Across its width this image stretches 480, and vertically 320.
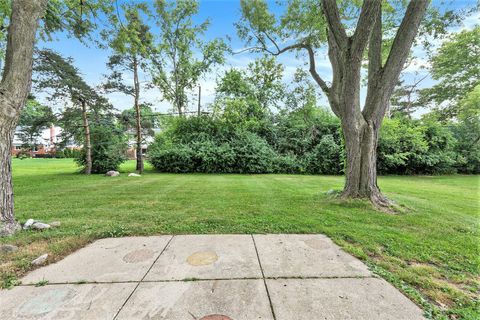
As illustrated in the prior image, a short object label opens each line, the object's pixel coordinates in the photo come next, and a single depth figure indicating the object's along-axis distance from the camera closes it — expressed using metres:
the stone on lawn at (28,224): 3.21
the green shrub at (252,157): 12.65
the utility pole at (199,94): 18.56
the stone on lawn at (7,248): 2.48
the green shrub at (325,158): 12.47
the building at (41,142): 10.78
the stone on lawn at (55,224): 3.34
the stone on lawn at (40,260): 2.25
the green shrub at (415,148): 11.72
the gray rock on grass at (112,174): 10.74
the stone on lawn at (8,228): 2.94
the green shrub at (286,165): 12.85
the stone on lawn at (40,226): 3.20
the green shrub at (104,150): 11.70
